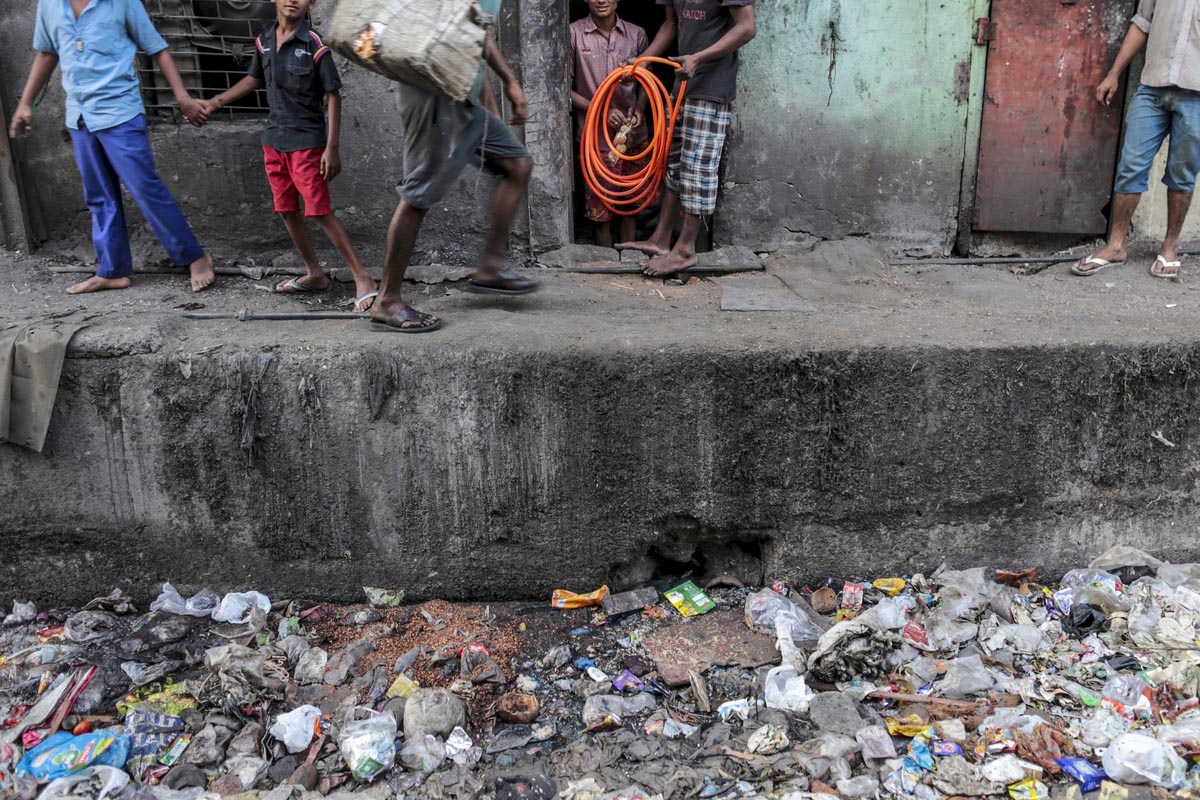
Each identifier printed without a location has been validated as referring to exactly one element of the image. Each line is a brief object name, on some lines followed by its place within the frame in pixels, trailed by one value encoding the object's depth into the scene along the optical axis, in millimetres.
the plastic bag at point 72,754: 2807
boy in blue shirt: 4156
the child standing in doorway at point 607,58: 4887
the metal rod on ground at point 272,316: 3730
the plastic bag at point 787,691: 3045
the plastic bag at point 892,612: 3348
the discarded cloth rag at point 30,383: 3293
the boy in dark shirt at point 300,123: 4039
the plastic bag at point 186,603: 3510
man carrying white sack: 3324
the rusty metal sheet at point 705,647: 3229
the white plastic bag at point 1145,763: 2688
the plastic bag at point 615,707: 3002
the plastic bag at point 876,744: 2824
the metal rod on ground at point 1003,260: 4816
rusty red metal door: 4691
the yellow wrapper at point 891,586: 3549
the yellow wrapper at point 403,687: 3102
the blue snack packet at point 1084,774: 2717
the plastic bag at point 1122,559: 3578
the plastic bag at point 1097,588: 3414
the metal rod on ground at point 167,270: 4617
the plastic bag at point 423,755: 2846
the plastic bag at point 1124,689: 3004
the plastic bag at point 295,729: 2914
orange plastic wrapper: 3514
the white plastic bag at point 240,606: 3477
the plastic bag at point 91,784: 2744
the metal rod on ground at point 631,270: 4602
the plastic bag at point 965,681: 3076
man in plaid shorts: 4258
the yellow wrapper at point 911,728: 2898
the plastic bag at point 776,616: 3336
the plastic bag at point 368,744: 2805
